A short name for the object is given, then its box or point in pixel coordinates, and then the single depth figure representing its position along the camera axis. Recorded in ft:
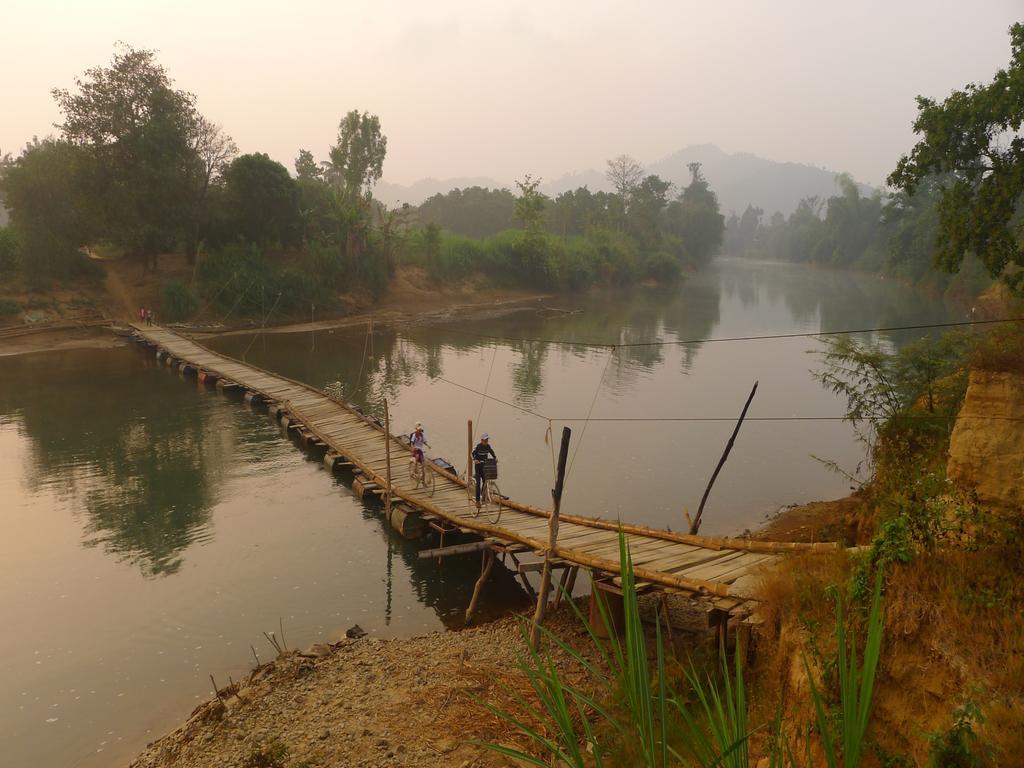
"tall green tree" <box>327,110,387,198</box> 245.04
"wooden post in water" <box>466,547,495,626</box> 48.42
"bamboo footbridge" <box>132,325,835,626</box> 38.06
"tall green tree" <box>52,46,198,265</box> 162.40
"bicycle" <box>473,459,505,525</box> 54.44
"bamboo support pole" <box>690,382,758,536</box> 50.62
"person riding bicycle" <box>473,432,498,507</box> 55.06
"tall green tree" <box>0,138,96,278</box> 160.45
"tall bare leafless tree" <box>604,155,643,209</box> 385.83
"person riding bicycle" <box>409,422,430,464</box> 63.42
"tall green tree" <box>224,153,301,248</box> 185.57
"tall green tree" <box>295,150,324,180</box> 260.42
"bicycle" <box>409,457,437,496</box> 63.67
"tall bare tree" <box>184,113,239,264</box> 178.60
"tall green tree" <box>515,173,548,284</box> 265.75
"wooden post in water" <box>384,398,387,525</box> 62.54
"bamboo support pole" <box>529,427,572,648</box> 41.98
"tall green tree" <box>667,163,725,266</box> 422.41
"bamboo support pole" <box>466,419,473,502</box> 56.85
